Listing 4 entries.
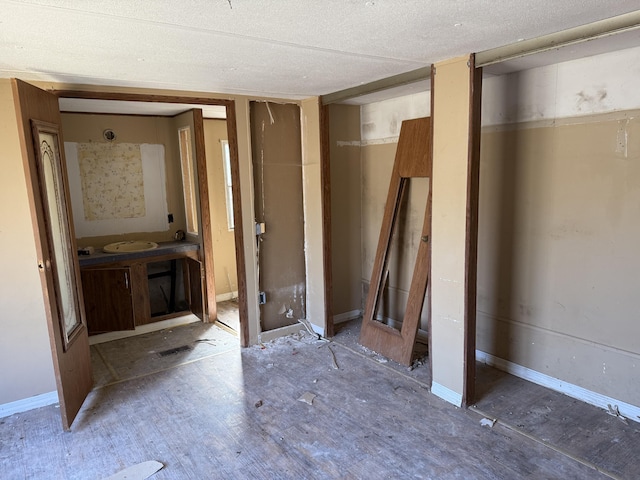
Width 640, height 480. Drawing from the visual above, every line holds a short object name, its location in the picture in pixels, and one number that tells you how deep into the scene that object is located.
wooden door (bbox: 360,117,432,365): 3.59
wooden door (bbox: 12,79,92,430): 2.54
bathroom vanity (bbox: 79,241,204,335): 4.24
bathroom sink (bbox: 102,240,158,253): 4.41
